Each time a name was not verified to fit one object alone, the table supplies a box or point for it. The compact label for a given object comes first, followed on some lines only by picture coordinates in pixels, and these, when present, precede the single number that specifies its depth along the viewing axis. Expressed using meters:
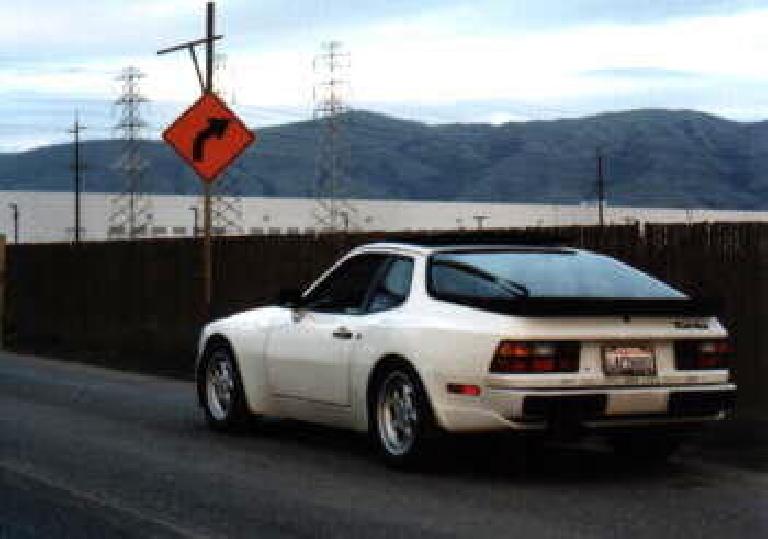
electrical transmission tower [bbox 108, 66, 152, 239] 90.15
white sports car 8.89
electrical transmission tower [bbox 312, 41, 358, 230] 84.19
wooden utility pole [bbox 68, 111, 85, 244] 88.39
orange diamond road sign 19.77
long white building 100.12
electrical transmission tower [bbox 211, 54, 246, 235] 90.12
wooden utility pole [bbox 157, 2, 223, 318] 20.58
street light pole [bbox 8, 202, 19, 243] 92.79
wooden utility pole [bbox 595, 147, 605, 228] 98.66
